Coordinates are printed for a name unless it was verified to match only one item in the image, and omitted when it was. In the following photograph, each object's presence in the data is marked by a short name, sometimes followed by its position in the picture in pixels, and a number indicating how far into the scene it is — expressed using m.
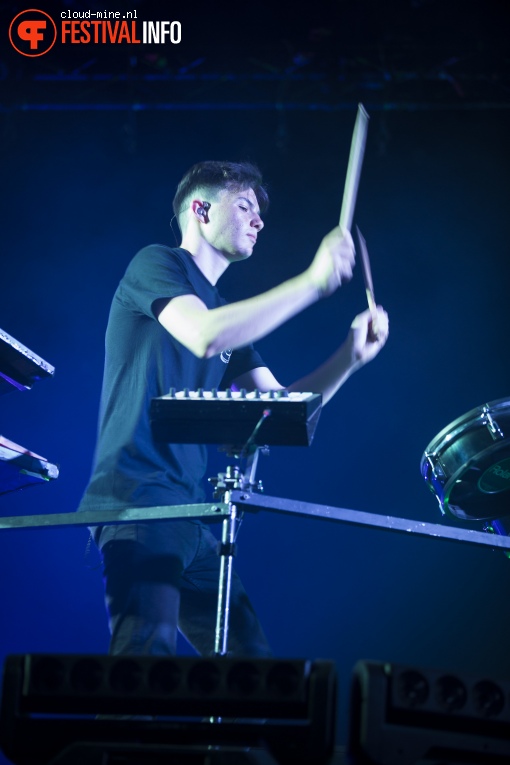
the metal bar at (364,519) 4.69
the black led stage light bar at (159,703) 3.11
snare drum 6.23
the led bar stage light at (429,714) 2.97
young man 4.71
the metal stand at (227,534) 4.47
